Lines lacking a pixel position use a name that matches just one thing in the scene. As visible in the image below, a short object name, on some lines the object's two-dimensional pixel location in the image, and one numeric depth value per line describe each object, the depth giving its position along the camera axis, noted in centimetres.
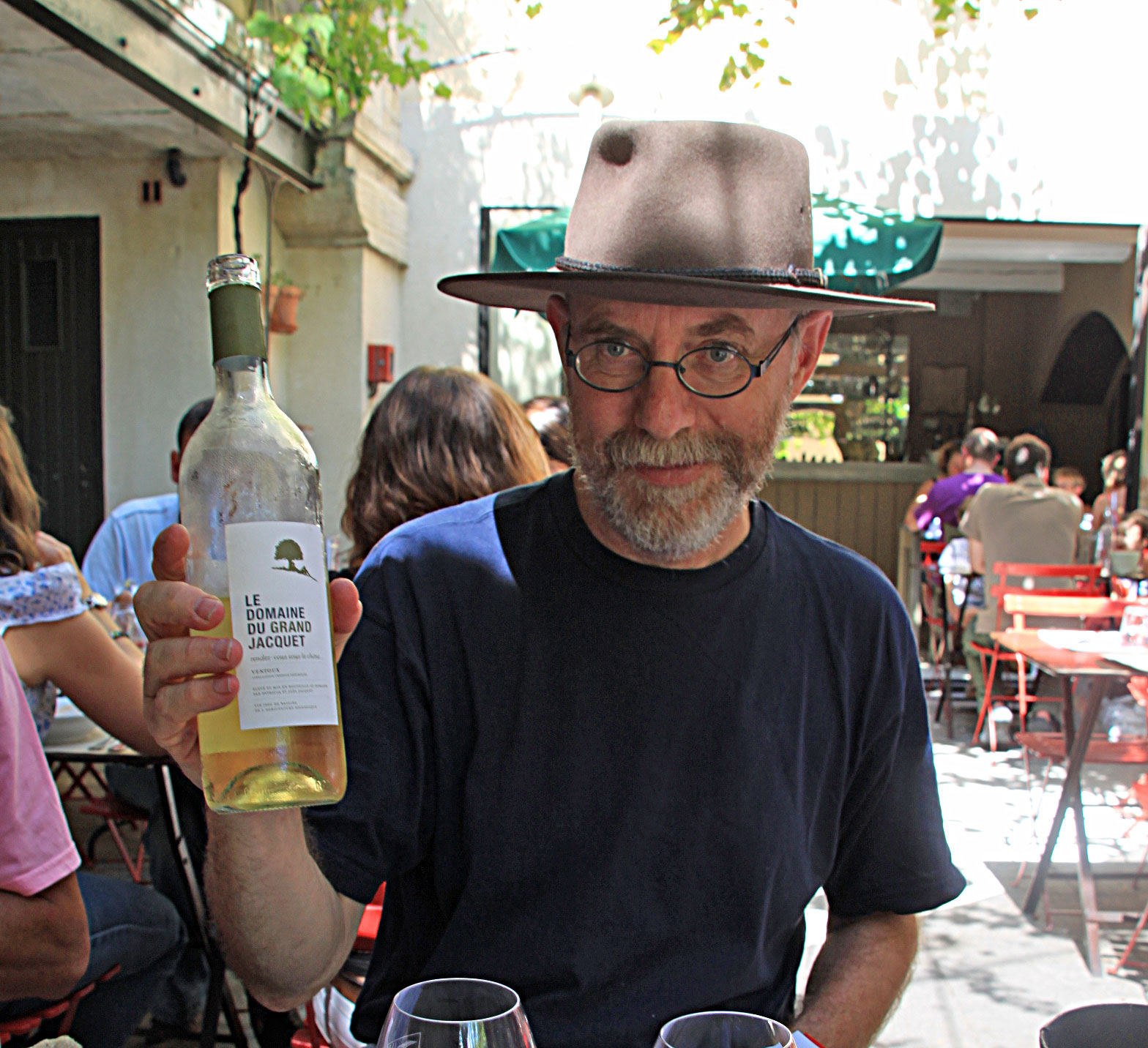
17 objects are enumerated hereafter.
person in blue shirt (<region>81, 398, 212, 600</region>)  422
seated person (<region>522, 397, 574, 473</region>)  434
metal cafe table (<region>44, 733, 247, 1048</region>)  278
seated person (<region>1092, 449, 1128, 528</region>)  778
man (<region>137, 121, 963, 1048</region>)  137
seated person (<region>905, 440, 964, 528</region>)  987
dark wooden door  586
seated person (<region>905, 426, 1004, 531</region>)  802
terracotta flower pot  638
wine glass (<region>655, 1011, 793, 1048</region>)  79
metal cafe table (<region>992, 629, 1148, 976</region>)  392
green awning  538
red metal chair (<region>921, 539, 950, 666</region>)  722
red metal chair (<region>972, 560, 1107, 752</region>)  573
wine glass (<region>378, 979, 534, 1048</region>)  76
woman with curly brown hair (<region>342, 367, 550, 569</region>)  273
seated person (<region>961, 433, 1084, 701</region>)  670
